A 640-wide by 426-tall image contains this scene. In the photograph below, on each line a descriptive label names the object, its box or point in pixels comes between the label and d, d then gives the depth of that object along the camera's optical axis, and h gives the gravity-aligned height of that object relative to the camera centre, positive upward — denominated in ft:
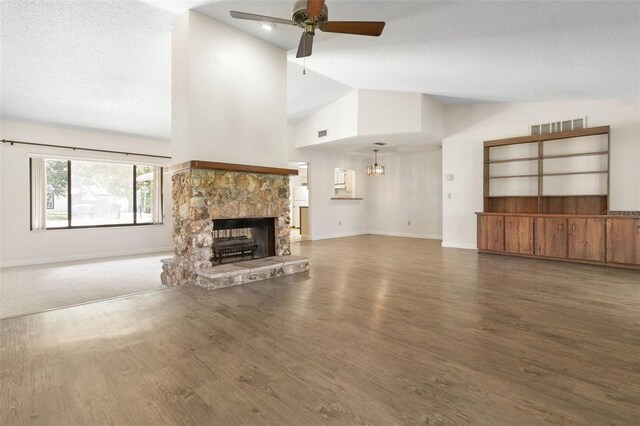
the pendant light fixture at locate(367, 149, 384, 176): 28.63 +3.55
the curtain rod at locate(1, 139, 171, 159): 18.29 +3.96
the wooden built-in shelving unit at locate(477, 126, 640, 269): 16.01 +0.34
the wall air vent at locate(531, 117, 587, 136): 17.91 +4.91
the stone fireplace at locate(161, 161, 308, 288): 12.21 -0.44
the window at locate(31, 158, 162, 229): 19.43 +1.00
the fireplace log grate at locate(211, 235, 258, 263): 13.87 -1.83
